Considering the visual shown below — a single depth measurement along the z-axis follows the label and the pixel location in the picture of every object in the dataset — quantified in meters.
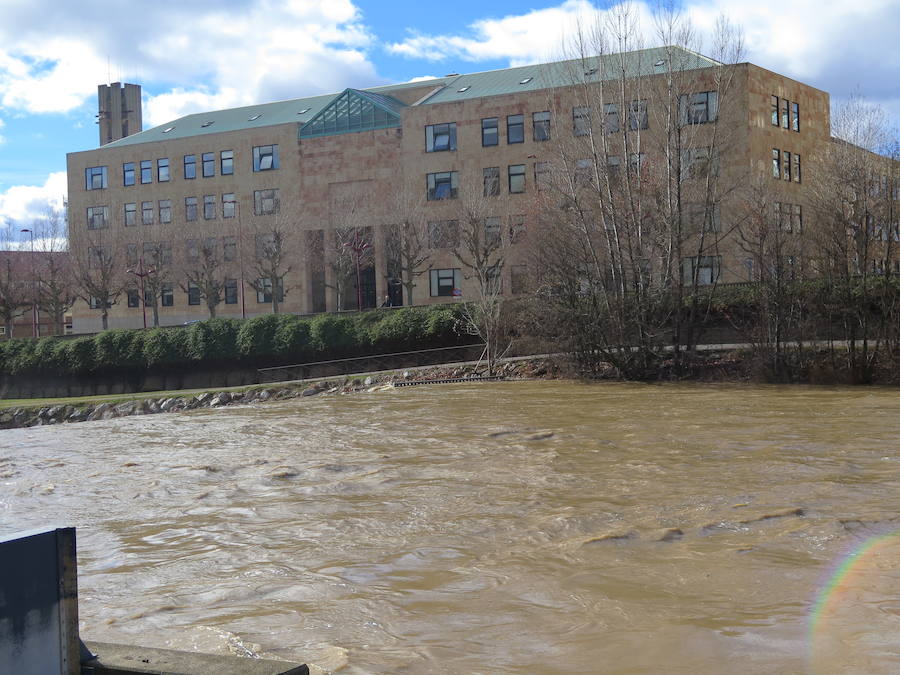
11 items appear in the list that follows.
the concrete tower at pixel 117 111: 101.12
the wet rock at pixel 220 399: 29.83
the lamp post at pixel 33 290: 53.06
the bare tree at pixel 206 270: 53.75
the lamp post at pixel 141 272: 51.16
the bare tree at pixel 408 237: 49.75
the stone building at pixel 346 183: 47.47
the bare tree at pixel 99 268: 54.03
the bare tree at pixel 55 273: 53.84
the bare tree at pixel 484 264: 30.36
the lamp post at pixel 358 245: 50.90
